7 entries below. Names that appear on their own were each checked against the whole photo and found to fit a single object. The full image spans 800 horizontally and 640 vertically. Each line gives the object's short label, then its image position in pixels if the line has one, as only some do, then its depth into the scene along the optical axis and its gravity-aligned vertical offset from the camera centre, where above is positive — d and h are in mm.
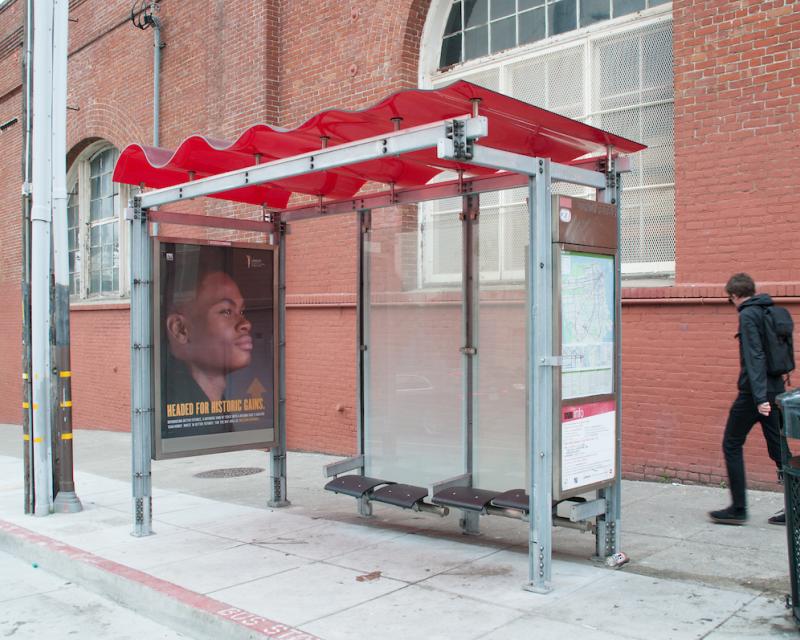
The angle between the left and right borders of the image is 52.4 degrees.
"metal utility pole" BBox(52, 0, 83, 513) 7895 +332
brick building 7172 +2007
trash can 4055 -851
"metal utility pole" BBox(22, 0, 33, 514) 7945 +278
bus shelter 4996 +88
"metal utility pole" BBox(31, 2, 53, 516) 7855 +173
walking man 6020 -592
